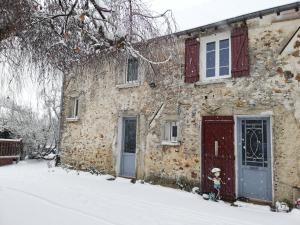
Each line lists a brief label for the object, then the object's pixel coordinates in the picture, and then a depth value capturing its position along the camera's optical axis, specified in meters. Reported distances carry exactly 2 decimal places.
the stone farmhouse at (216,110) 6.86
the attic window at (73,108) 12.20
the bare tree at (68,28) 3.68
